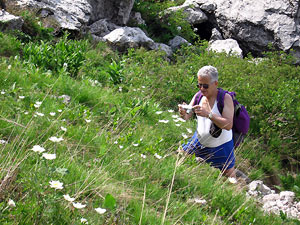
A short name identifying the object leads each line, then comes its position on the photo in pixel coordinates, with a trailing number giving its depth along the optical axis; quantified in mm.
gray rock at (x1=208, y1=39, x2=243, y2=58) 13499
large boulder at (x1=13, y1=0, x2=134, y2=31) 9688
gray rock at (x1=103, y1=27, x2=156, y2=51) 10594
